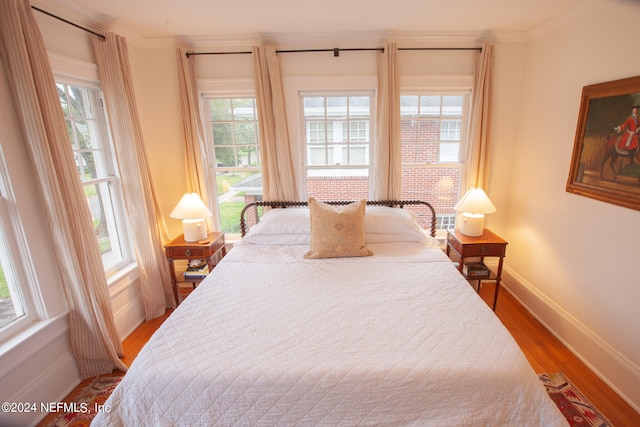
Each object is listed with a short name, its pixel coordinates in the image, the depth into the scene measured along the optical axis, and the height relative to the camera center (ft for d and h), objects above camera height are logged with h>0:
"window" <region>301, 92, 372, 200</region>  9.75 +0.04
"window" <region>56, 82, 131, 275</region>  7.22 -0.32
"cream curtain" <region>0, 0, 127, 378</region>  5.22 -0.71
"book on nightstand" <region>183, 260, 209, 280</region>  9.09 -3.73
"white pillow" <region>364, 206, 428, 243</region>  8.56 -2.52
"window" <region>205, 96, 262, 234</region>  9.86 -0.07
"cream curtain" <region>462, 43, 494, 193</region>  8.95 +0.56
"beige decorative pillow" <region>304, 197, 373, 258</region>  7.70 -2.34
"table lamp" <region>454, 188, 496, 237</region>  8.65 -2.04
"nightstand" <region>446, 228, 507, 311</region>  8.57 -3.17
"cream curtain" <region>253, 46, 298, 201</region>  9.00 +0.55
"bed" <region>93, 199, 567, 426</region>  3.89 -3.11
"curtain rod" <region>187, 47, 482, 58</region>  8.95 +2.93
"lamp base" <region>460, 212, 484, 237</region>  8.95 -2.54
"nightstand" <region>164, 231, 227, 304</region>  8.64 -2.96
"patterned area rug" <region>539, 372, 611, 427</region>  5.48 -5.29
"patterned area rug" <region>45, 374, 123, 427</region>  5.67 -5.10
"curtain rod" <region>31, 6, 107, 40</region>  5.98 +2.99
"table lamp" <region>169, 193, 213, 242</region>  8.59 -1.87
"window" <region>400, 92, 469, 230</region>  9.73 -0.18
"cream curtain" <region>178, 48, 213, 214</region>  9.02 +0.64
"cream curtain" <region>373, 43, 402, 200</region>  8.95 +0.38
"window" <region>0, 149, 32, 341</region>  5.32 -2.10
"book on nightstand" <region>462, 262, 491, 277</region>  8.90 -3.95
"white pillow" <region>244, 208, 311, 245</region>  8.63 -2.45
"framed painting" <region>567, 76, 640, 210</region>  5.78 -0.21
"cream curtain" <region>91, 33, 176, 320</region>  7.54 -0.57
